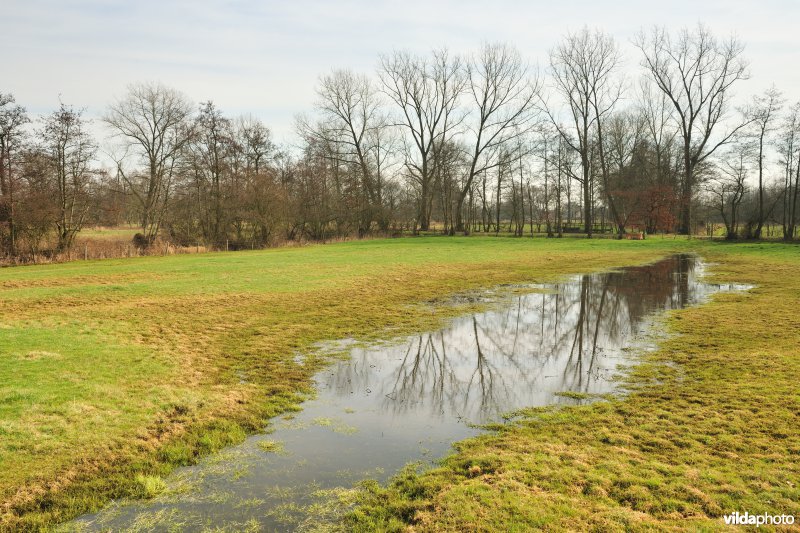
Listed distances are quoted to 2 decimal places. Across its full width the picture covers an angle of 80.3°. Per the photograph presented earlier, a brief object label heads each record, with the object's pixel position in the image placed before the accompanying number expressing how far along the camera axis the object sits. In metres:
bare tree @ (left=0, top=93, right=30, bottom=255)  29.83
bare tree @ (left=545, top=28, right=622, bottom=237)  49.16
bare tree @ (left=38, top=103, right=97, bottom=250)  33.12
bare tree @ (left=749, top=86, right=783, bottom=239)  41.25
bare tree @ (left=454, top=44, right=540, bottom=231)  53.72
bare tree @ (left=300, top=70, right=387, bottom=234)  56.25
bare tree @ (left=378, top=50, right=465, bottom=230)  57.41
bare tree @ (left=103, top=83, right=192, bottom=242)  46.41
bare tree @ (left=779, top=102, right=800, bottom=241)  40.03
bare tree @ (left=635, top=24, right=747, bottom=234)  46.62
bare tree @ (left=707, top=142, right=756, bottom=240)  43.25
